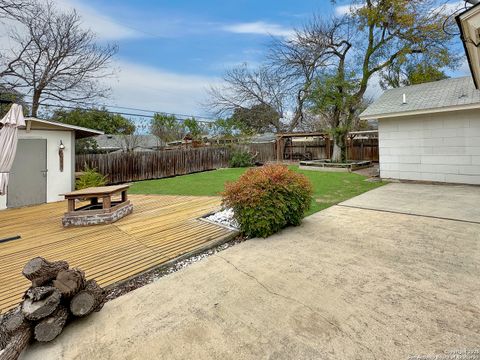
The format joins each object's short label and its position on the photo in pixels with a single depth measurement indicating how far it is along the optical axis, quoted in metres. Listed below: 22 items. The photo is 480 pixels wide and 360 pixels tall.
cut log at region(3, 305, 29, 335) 1.91
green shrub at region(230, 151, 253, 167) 16.62
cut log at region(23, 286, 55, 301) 2.08
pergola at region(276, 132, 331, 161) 16.62
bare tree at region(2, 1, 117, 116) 12.38
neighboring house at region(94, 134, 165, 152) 18.21
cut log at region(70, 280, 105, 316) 2.21
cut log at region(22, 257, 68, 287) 2.20
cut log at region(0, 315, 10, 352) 1.90
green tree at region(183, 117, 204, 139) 28.10
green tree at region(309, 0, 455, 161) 12.88
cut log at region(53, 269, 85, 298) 2.20
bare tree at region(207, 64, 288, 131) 24.55
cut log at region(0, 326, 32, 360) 1.77
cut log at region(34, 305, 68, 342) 2.00
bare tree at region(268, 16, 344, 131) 15.91
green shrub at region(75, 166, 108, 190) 9.10
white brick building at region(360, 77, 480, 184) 7.81
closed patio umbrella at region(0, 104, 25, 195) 4.29
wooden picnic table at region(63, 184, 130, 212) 5.18
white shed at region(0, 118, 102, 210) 7.33
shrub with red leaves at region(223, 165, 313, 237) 4.12
